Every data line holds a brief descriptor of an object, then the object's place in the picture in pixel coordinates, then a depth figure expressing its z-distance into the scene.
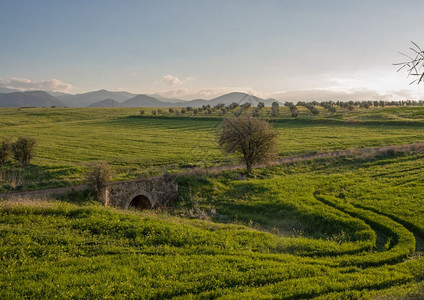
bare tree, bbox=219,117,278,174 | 45.41
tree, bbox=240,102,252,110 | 146.38
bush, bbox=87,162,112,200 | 31.33
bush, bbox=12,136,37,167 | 47.16
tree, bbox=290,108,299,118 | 109.62
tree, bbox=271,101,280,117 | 114.26
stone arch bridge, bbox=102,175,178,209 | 32.75
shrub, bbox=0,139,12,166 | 48.16
